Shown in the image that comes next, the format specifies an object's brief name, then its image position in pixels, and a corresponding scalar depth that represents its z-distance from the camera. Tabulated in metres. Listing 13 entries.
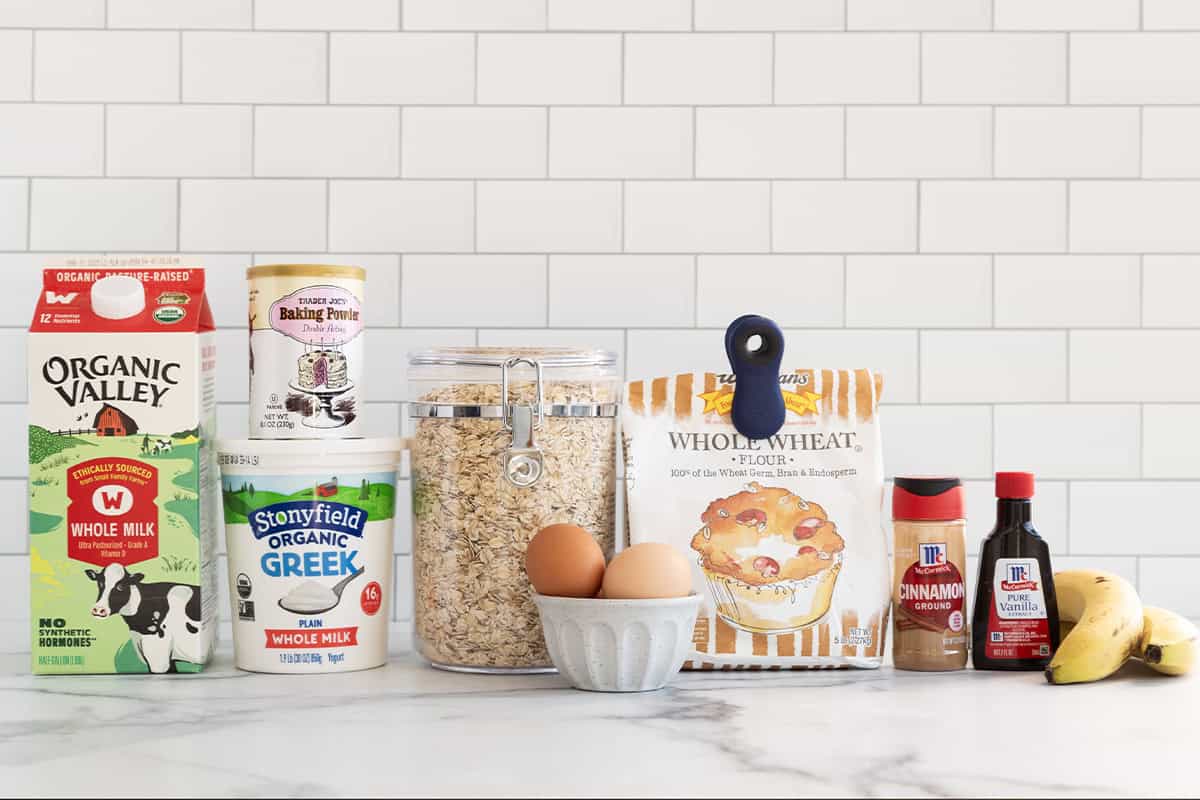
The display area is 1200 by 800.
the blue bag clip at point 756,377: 1.55
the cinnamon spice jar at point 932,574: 1.55
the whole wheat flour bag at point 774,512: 1.55
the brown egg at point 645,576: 1.47
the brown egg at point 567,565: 1.48
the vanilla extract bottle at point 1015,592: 1.54
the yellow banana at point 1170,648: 1.52
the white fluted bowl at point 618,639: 1.47
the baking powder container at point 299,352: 1.54
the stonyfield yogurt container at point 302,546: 1.54
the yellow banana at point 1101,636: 1.51
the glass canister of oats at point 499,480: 1.53
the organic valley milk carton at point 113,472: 1.52
